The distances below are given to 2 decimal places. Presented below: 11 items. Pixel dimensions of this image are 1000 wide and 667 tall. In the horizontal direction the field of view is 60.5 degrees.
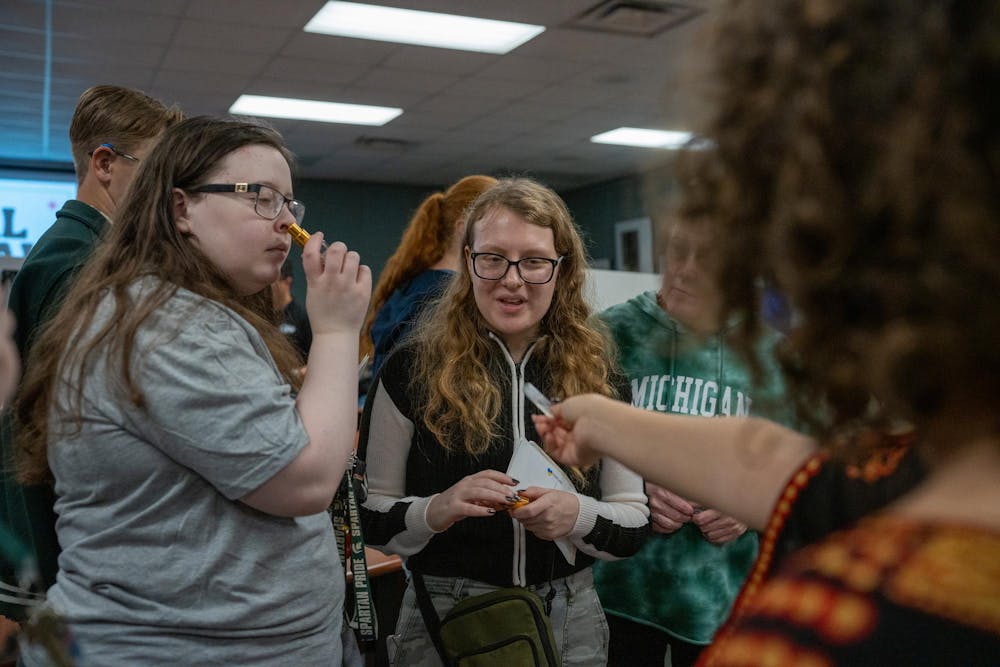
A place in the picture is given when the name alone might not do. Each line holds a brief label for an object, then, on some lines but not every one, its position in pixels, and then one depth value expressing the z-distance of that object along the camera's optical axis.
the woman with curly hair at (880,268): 0.48
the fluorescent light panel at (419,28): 4.82
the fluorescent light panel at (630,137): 7.92
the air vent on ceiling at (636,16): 4.73
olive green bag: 1.36
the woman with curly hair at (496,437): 1.47
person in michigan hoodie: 1.64
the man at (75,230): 1.38
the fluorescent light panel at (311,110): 6.76
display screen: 8.02
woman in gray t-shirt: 1.04
